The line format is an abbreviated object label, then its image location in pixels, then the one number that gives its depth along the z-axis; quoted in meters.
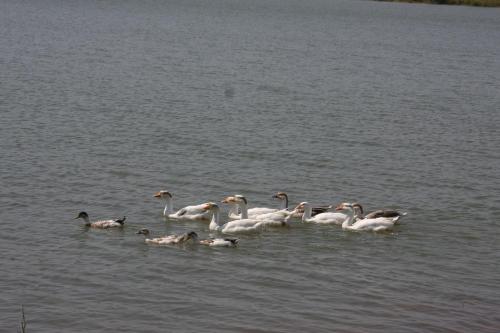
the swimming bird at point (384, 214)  20.11
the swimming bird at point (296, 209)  20.75
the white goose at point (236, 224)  19.69
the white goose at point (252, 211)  20.46
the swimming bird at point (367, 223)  19.86
